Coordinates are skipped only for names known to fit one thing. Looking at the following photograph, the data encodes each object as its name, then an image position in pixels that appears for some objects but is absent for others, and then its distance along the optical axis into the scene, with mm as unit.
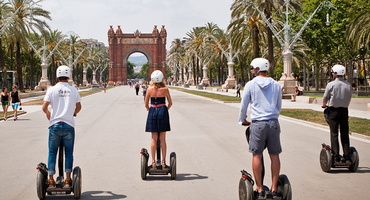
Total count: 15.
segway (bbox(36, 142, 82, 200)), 5754
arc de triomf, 142625
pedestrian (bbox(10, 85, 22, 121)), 19109
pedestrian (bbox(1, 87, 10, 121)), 19000
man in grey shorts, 5172
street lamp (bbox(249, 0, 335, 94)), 37000
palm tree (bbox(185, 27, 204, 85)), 83100
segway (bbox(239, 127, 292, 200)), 5164
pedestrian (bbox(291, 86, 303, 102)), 34469
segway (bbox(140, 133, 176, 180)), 7004
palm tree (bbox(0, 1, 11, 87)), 39166
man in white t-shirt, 5805
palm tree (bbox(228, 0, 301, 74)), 36438
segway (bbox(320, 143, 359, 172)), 7500
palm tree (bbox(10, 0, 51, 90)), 42884
